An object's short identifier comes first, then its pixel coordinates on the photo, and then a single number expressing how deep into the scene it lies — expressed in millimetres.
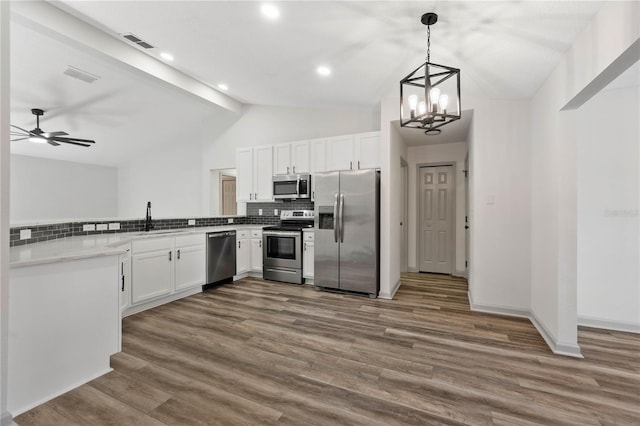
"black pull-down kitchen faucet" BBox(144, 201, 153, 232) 3902
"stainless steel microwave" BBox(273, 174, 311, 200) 4770
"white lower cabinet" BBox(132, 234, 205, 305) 3311
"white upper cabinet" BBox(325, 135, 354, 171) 4395
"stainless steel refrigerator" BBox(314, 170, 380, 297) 3893
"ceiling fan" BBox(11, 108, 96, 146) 4402
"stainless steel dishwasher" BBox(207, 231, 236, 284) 4309
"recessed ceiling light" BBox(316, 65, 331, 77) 3250
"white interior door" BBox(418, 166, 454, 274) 5309
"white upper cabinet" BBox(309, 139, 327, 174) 4633
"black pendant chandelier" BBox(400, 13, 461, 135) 1942
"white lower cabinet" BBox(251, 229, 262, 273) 5008
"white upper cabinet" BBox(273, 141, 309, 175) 4820
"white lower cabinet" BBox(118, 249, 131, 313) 3074
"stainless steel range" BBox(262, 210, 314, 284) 4582
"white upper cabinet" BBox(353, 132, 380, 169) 4203
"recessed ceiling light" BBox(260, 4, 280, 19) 2326
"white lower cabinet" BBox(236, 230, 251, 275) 4836
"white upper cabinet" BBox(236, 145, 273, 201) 5184
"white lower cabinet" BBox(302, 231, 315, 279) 4496
